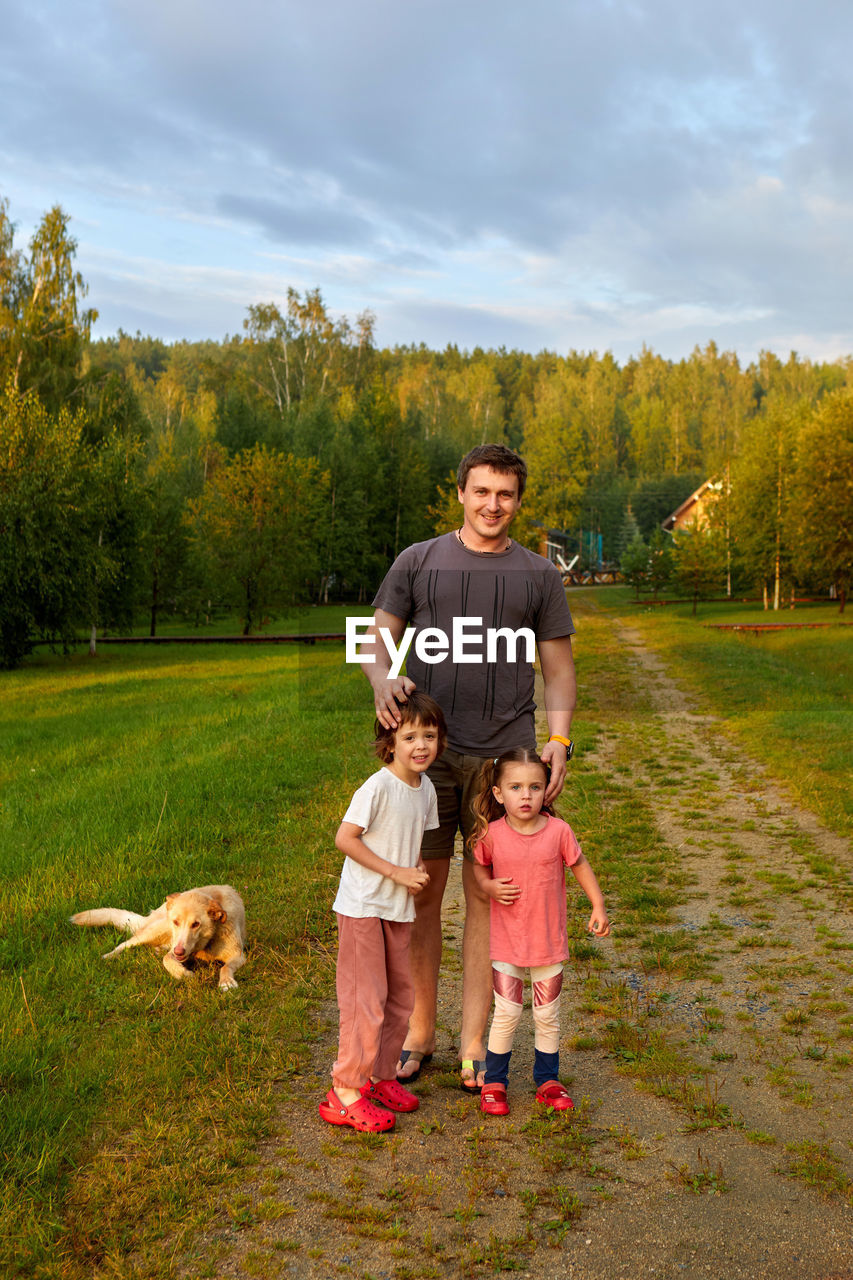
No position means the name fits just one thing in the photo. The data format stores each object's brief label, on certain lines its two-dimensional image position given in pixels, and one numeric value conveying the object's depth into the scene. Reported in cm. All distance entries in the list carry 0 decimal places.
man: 377
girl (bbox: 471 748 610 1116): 360
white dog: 502
